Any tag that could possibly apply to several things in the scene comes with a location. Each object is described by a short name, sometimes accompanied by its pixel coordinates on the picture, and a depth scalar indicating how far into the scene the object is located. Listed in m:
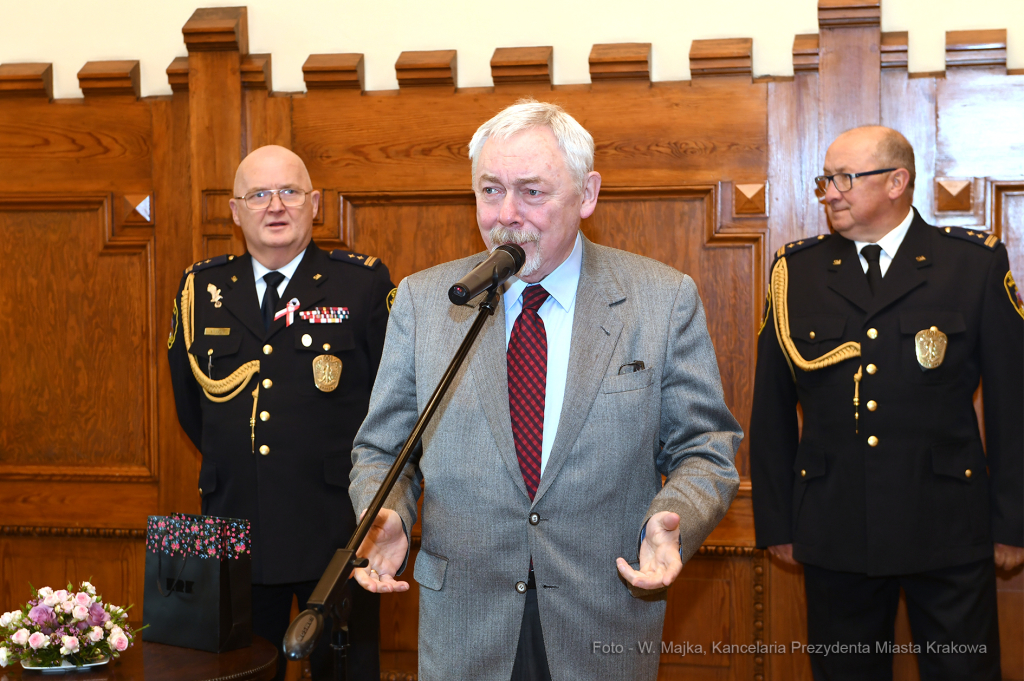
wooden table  2.02
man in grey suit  1.69
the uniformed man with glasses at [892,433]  2.56
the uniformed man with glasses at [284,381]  2.74
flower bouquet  2.02
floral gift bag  2.18
